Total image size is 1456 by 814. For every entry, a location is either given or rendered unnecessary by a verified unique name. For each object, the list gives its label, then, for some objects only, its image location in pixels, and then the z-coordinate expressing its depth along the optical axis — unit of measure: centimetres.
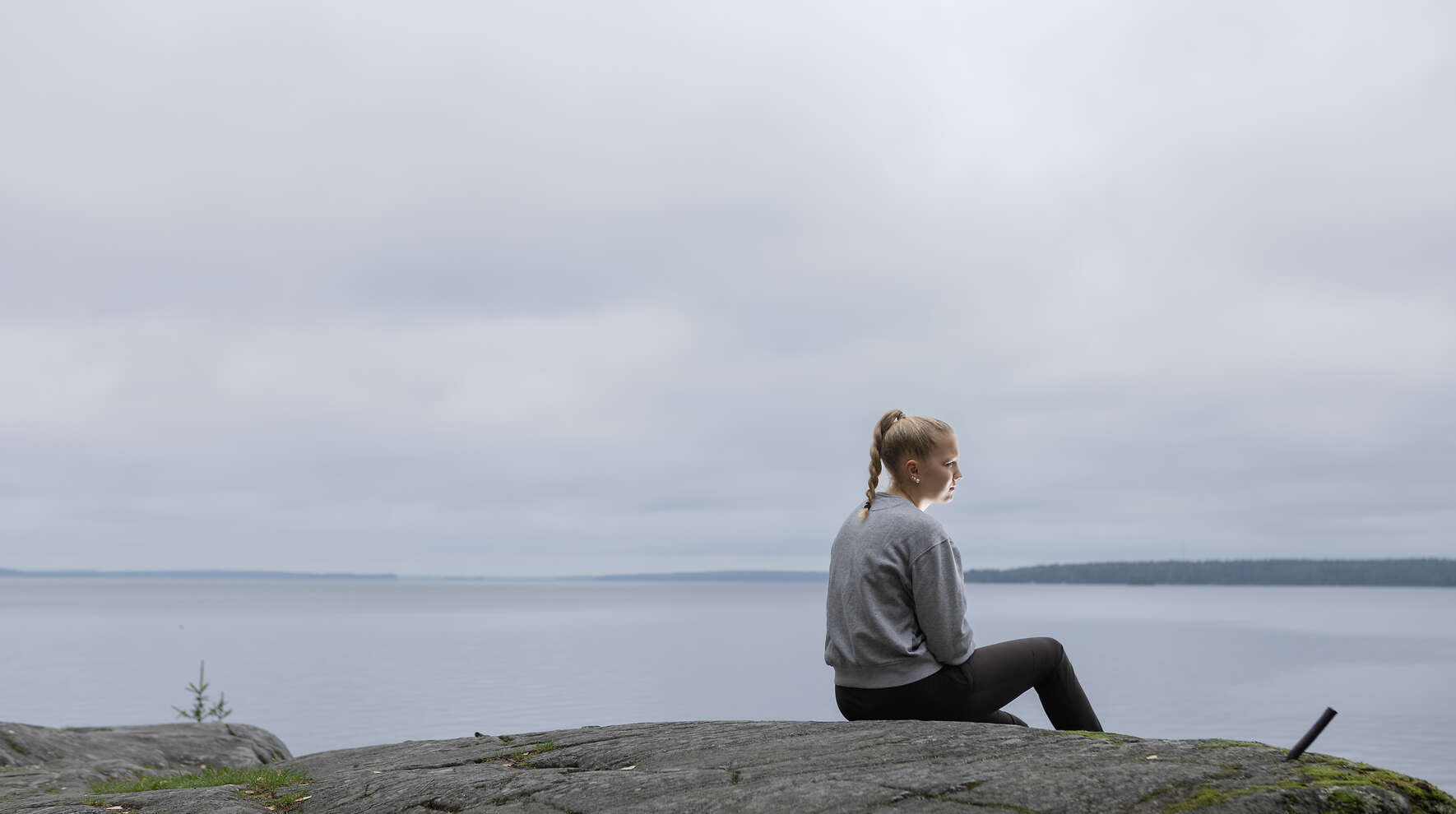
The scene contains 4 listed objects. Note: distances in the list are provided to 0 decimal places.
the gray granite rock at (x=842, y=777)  400
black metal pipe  385
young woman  545
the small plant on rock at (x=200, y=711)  1320
